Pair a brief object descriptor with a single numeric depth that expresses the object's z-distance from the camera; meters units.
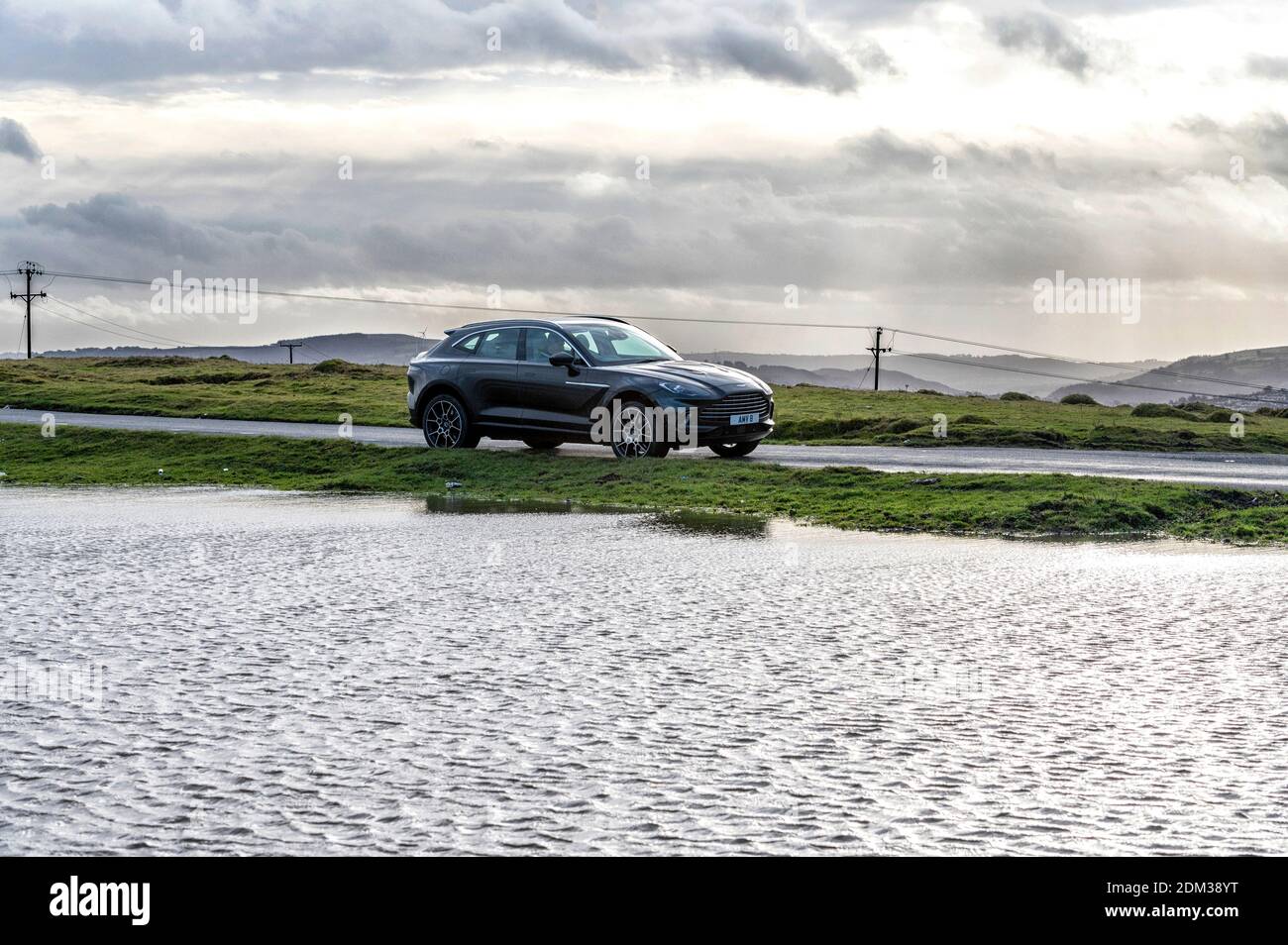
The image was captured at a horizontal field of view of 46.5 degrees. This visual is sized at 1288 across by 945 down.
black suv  18.72
